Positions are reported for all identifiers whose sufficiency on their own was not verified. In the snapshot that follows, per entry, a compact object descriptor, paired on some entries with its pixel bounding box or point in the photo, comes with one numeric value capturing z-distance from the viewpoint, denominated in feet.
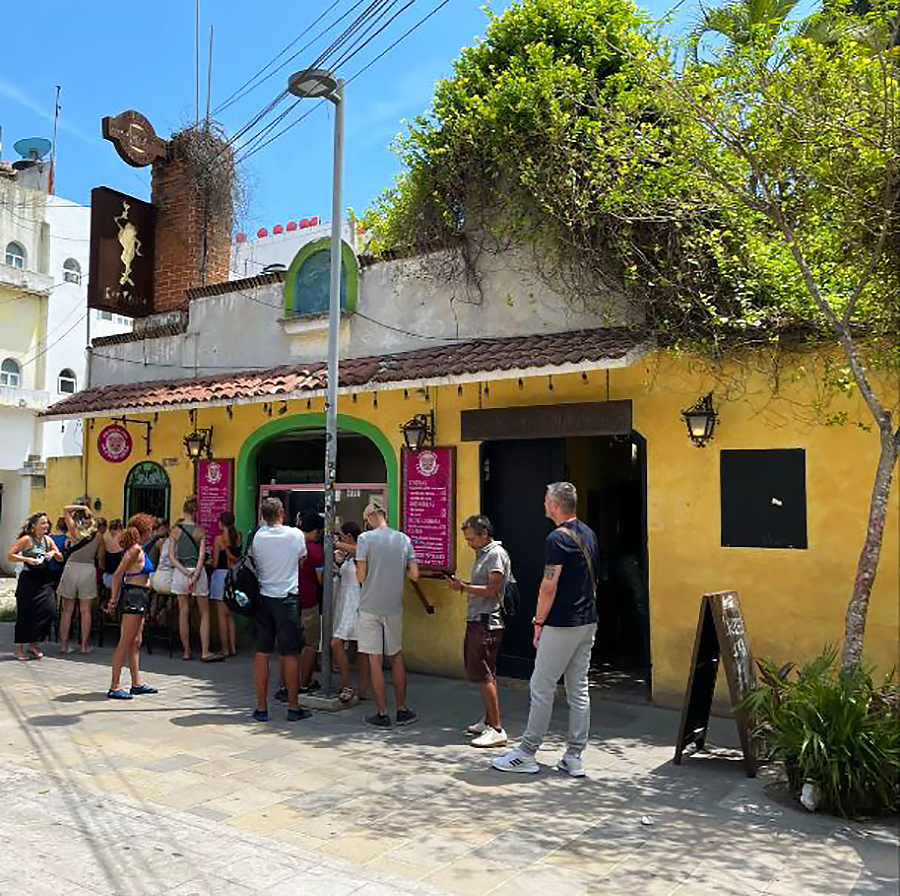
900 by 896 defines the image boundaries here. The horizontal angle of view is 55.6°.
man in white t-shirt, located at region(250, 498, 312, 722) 22.57
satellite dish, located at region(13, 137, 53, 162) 88.63
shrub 15.49
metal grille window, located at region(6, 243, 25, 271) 81.61
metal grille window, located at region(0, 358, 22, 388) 80.64
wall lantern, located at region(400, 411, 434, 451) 28.91
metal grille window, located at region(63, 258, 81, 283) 87.10
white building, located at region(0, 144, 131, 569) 80.69
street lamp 23.63
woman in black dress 30.83
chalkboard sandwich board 17.93
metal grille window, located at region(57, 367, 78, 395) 85.87
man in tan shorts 22.16
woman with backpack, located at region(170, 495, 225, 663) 31.76
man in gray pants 18.21
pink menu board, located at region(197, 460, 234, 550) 34.99
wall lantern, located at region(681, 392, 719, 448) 23.32
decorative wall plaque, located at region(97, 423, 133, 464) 38.47
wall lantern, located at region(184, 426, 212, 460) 35.53
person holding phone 20.43
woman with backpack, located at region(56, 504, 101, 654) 33.06
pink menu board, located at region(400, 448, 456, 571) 28.43
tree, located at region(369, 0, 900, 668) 18.15
